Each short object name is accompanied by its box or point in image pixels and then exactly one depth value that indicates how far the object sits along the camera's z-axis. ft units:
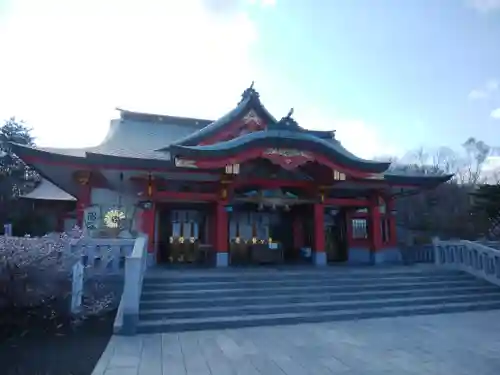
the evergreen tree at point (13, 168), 71.46
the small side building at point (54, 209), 63.82
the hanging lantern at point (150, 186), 38.96
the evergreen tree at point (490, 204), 61.49
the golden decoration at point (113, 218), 40.32
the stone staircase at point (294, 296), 24.77
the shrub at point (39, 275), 20.49
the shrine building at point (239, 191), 37.42
